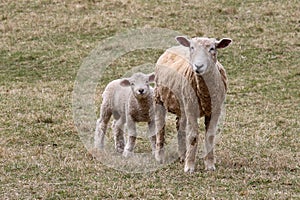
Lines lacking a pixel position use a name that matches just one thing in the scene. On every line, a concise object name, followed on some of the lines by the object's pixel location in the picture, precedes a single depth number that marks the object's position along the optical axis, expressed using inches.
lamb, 831.7
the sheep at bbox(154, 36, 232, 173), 715.4
